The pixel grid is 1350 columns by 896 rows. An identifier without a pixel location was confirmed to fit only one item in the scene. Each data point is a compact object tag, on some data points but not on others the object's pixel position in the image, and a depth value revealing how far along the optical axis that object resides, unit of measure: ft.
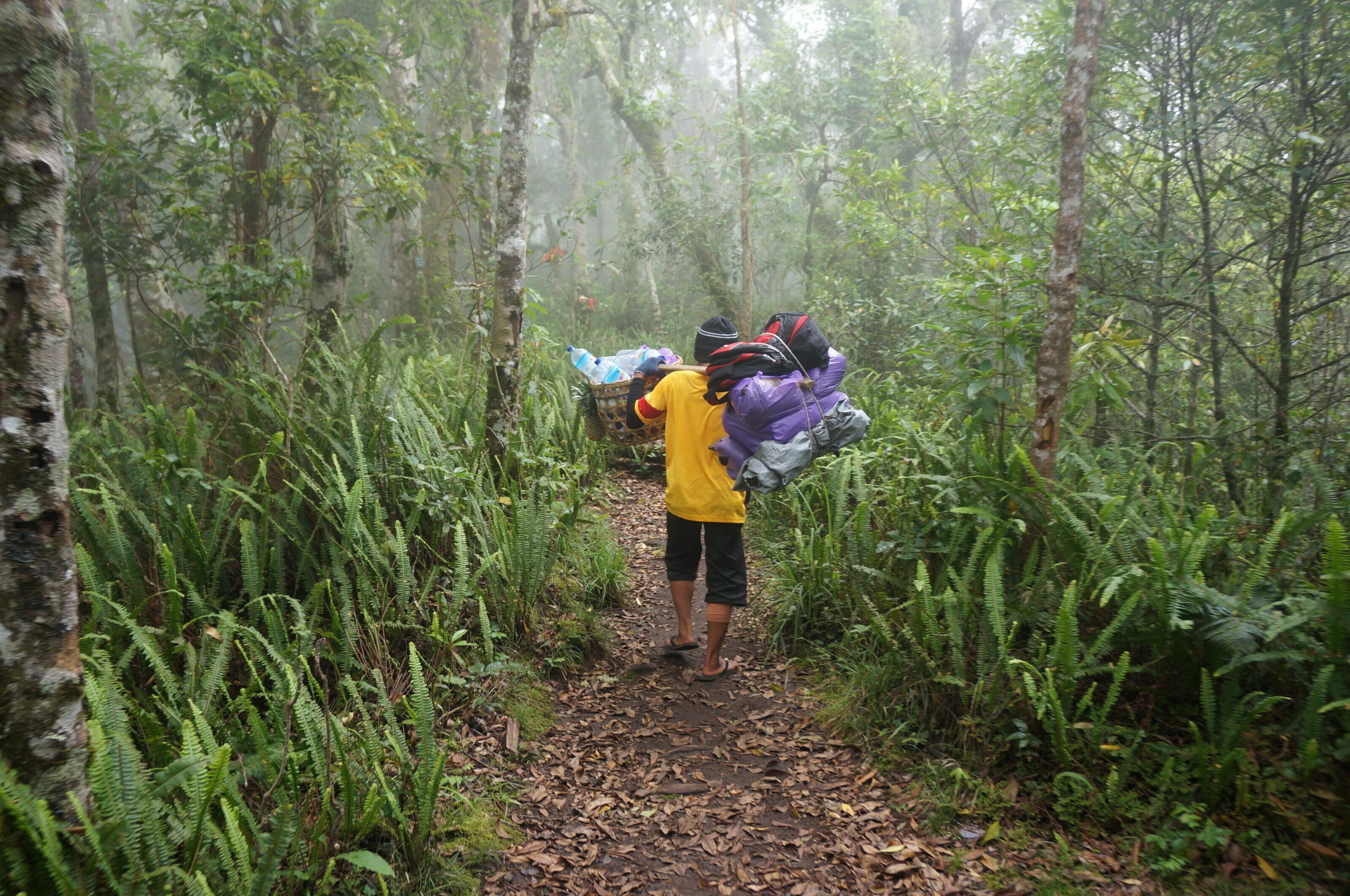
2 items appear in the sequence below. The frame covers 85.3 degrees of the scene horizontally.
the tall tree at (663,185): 45.73
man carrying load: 13.88
